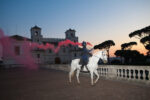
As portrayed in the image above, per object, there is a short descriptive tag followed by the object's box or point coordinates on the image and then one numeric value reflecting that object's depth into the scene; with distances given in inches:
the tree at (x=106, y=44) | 2405.6
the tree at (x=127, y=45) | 2076.8
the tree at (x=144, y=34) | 1343.4
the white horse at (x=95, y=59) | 343.6
